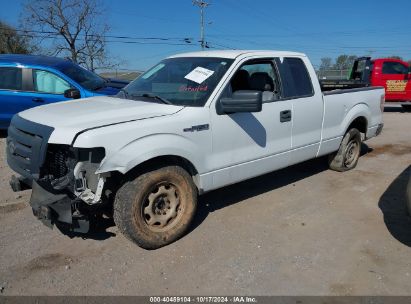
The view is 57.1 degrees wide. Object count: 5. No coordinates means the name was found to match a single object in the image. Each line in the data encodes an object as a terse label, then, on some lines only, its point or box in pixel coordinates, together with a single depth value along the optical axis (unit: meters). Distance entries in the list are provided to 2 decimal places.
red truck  14.33
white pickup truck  3.31
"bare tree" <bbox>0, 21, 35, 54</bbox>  39.81
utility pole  44.73
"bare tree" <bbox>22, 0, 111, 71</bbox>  35.19
